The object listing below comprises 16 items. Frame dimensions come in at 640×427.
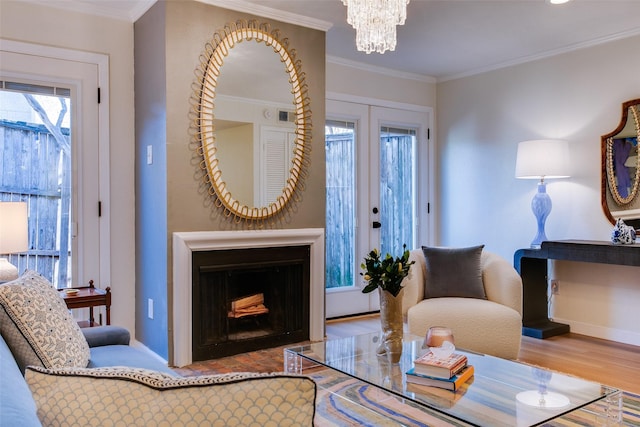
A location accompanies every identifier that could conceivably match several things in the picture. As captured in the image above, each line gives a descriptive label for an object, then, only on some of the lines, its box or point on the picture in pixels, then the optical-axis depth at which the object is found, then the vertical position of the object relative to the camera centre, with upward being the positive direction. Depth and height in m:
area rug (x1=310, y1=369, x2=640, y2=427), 2.55 -1.03
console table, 3.83 -0.45
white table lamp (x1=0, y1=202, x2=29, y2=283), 2.80 -0.12
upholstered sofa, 0.79 -0.29
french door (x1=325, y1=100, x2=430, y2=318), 5.04 +0.18
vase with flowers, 2.53 -0.40
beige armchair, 3.29 -0.68
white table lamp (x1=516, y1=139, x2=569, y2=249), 4.28 +0.34
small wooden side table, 3.12 -0.53
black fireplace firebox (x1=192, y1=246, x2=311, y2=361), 3.58 -0.64
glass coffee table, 1.89 -0.72
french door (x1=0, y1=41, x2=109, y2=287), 3.57 +0.16
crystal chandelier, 2.51 +0.90
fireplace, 3.43 -0.27
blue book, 2.09 -0.69
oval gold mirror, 3.54 +0.58
